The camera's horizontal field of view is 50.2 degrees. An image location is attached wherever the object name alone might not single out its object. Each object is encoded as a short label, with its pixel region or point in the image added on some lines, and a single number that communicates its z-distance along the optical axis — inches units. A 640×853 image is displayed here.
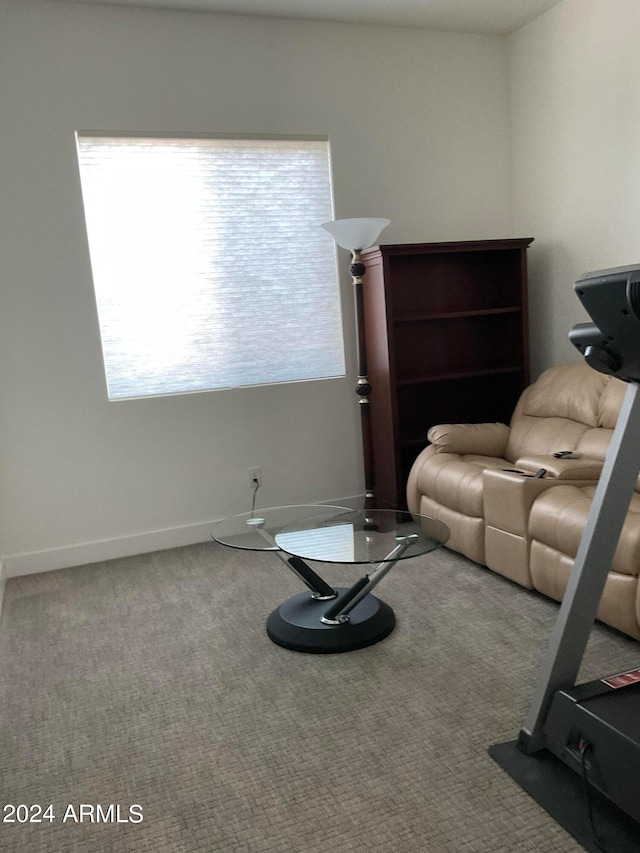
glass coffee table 96.7
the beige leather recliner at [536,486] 100.7
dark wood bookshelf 155.4
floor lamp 143.4
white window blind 146.3
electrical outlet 159.6
